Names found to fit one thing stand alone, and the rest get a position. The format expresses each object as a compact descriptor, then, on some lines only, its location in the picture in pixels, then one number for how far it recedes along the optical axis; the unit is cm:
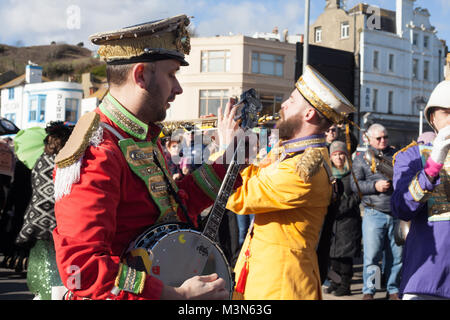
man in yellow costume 319
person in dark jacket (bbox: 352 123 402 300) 659
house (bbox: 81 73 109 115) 4241
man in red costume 178
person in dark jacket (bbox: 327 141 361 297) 702
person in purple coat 321
